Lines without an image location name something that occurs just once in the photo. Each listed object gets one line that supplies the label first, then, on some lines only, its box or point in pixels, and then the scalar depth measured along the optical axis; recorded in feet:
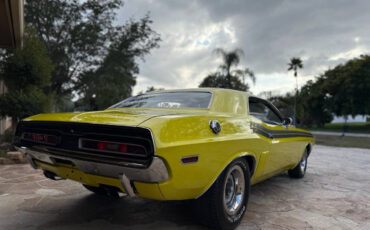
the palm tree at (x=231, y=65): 77.41
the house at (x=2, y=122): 37.45
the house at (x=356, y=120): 186.96
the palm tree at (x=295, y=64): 133.69
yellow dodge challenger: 6.41
